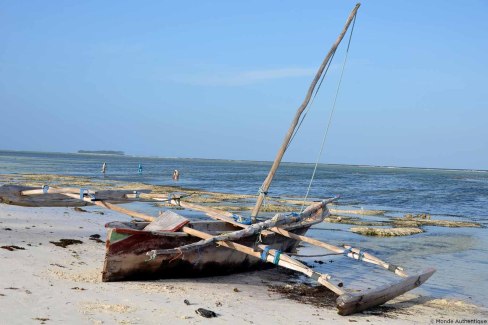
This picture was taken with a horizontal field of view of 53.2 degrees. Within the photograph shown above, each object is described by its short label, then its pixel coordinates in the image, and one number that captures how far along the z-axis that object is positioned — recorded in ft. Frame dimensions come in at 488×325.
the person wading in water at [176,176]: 164.96
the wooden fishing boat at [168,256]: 26.45
